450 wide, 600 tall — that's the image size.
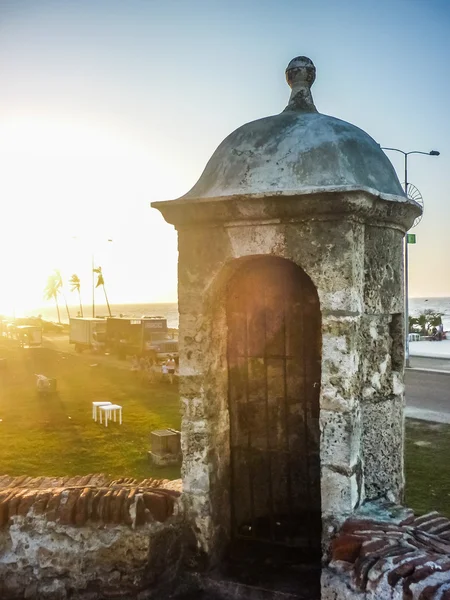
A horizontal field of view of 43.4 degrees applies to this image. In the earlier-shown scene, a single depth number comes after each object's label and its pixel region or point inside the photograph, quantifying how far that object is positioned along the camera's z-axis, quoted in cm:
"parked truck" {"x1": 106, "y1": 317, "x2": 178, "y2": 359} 2480
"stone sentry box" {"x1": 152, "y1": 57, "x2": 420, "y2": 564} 386
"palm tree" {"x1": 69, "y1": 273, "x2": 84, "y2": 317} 8350
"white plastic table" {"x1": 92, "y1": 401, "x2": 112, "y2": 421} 1371
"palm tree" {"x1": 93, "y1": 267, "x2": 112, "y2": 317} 6462
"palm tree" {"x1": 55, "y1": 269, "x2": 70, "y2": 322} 9681
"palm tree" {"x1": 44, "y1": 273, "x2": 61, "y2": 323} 9606
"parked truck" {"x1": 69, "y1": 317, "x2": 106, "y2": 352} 3022
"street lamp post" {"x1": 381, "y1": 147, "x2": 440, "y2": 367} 2306
